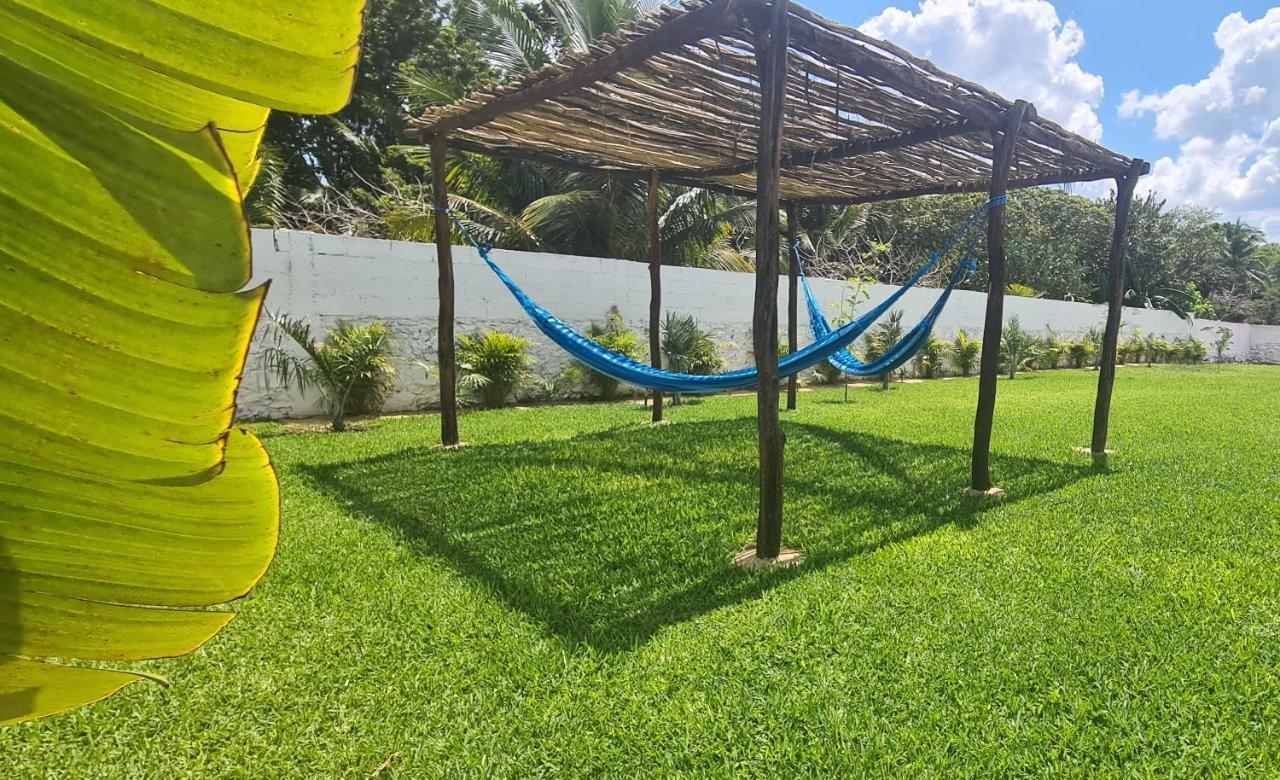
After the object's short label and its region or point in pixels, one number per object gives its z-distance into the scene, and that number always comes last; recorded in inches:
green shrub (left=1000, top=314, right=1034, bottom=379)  360.2
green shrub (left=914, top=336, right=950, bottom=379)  357.4
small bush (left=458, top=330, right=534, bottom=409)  213.9
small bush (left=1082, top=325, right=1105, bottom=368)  472.4
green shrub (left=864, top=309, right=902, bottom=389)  321.4
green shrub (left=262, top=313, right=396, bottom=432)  173.8
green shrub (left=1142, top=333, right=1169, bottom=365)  504.1
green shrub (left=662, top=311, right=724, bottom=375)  256.2
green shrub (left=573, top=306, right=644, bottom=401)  235.5
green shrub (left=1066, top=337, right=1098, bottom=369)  458.0
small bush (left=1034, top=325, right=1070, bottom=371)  416.8
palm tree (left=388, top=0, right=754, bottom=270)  297.6
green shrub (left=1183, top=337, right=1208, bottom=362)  532.1
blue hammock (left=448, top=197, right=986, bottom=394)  124.3
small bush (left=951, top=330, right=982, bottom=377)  370.9
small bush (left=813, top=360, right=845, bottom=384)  309.7
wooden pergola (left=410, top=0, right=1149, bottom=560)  85.1
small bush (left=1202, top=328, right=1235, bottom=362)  561.9
